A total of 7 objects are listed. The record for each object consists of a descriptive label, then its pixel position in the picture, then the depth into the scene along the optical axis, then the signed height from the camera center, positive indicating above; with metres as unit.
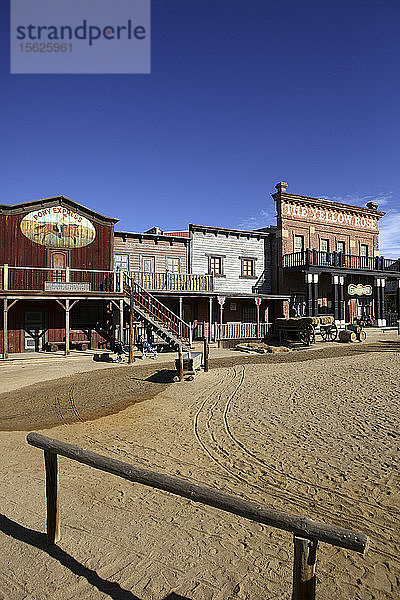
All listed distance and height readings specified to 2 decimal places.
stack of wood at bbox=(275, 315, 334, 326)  23.81 -0.51
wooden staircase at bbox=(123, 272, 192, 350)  19.81 -0.26
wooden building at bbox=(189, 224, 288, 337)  26.17 +2.79
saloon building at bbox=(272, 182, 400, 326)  28.22 +3.98
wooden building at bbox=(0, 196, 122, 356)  20.00 +2.30
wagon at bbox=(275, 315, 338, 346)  24.11 -1.02
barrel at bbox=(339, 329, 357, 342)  25.50 -1.54
